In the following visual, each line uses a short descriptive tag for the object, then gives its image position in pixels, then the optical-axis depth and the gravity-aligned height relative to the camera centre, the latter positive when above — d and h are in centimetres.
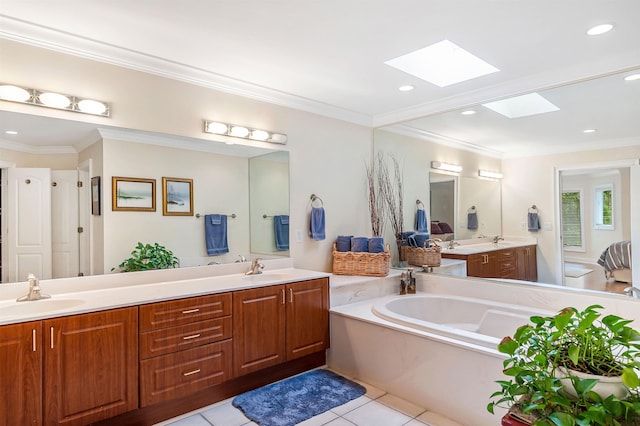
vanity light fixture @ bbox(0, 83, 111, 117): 210 +73
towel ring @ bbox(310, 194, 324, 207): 364 +19
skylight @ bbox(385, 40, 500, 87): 277 +116
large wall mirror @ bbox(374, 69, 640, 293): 256 +39
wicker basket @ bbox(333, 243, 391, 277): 357 -47
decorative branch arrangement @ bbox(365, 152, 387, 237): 411 +19
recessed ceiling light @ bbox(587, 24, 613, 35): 215 +108
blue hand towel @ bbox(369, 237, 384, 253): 363 -29
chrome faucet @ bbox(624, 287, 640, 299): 248 -54
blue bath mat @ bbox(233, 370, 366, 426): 235 -127
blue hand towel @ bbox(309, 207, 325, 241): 357 -8
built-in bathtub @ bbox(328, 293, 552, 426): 222 -93
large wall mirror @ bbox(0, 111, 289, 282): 224 +20
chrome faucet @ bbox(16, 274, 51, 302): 206 -40
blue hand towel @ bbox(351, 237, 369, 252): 367 -28
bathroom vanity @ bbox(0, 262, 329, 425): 179 -75
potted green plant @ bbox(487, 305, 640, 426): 75 -37
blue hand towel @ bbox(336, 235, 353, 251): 376 -28
